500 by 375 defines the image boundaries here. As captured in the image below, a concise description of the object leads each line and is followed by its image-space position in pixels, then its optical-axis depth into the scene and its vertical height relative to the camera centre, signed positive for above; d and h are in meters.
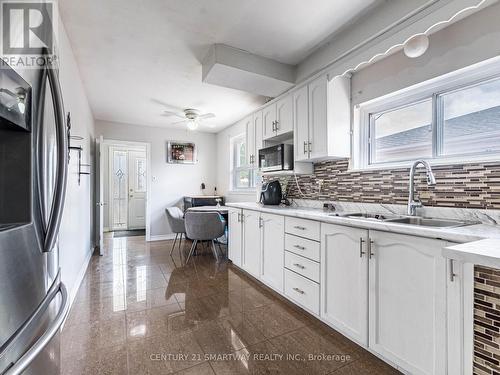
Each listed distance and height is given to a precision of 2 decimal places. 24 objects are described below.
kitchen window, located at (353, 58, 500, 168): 1.65 +0.51
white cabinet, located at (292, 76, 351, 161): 2.37 +0.69
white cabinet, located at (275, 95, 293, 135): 2.86 +0.86
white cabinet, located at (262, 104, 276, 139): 3.15 +0.88
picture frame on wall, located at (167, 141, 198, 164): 5.34 +0.76
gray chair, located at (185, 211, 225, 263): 3.52 -0.58
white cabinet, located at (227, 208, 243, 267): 3.23 -0.68
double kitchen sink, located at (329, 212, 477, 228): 1.63 -0.24
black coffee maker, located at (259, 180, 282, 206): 3.26 -0.09
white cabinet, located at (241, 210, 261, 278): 2.83 -0.69
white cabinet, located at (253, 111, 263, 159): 3.42 +0.79
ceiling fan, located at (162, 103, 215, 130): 4.01 +1.23
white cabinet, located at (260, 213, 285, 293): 2.44 -0.65
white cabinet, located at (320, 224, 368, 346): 1.62 -0.67
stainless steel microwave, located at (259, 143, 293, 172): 2.94 +0.36
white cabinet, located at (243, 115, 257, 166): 3.61 +0.69
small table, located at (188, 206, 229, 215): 4.01 -0.38
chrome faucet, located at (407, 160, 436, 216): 1.72 -0.05
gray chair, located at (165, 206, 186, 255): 4.14 -0.61
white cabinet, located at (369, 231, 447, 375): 1.25 -0.65
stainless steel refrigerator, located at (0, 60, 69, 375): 0.56 -0.09
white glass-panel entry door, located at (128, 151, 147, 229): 6.48 -0.10
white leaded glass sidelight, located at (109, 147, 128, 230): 6.41 -0.03
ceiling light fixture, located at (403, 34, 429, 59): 1.73 +1.02
